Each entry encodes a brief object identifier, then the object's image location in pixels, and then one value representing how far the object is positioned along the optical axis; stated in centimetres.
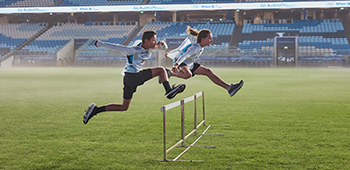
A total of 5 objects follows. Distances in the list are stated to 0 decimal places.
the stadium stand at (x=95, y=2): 5700
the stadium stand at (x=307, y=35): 4724
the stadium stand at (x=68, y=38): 5128
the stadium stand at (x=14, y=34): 5644
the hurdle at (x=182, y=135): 581
